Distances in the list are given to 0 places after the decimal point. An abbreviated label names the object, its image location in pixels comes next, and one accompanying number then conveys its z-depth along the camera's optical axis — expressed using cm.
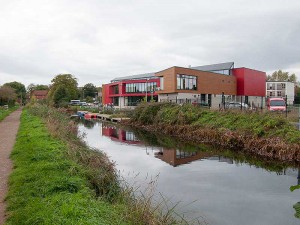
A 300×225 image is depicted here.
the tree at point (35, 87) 12982
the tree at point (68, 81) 8390
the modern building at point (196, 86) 4588
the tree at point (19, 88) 10461
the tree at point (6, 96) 5189
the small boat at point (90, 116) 4514
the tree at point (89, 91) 11256
